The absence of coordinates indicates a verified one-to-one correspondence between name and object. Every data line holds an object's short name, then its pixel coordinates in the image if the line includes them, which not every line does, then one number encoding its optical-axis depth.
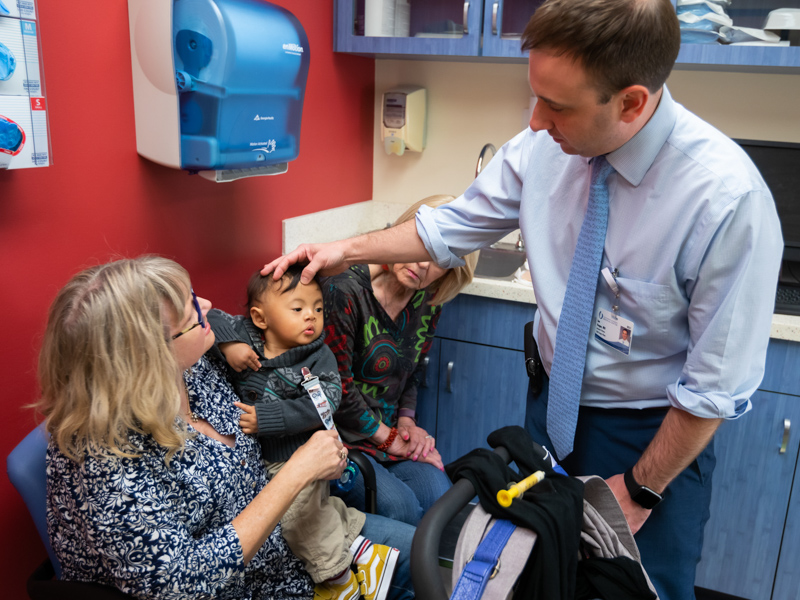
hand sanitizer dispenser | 2.79
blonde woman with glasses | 1.12
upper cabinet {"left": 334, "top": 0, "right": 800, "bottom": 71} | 2.15
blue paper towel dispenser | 1.58
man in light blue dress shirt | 1.14
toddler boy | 1.49
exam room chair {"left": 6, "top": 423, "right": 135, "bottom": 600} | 1.23
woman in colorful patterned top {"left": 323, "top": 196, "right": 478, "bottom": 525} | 1.94
